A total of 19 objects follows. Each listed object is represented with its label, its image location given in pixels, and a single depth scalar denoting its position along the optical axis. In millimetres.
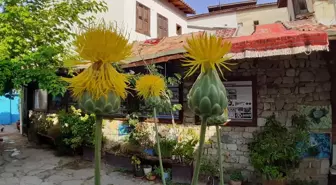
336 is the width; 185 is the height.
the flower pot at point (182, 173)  6469
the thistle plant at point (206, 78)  1237
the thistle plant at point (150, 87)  2689
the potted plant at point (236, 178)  6027
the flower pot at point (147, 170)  6845
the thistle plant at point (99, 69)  1262
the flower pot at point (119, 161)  7531
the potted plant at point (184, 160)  6484
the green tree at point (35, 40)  6367
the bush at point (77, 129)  8500
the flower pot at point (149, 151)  7218
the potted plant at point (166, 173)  6640
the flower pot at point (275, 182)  5586
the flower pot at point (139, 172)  6969
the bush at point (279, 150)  5582
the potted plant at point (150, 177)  6766
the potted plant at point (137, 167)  6969
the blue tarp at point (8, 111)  18547
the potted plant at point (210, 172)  6395
